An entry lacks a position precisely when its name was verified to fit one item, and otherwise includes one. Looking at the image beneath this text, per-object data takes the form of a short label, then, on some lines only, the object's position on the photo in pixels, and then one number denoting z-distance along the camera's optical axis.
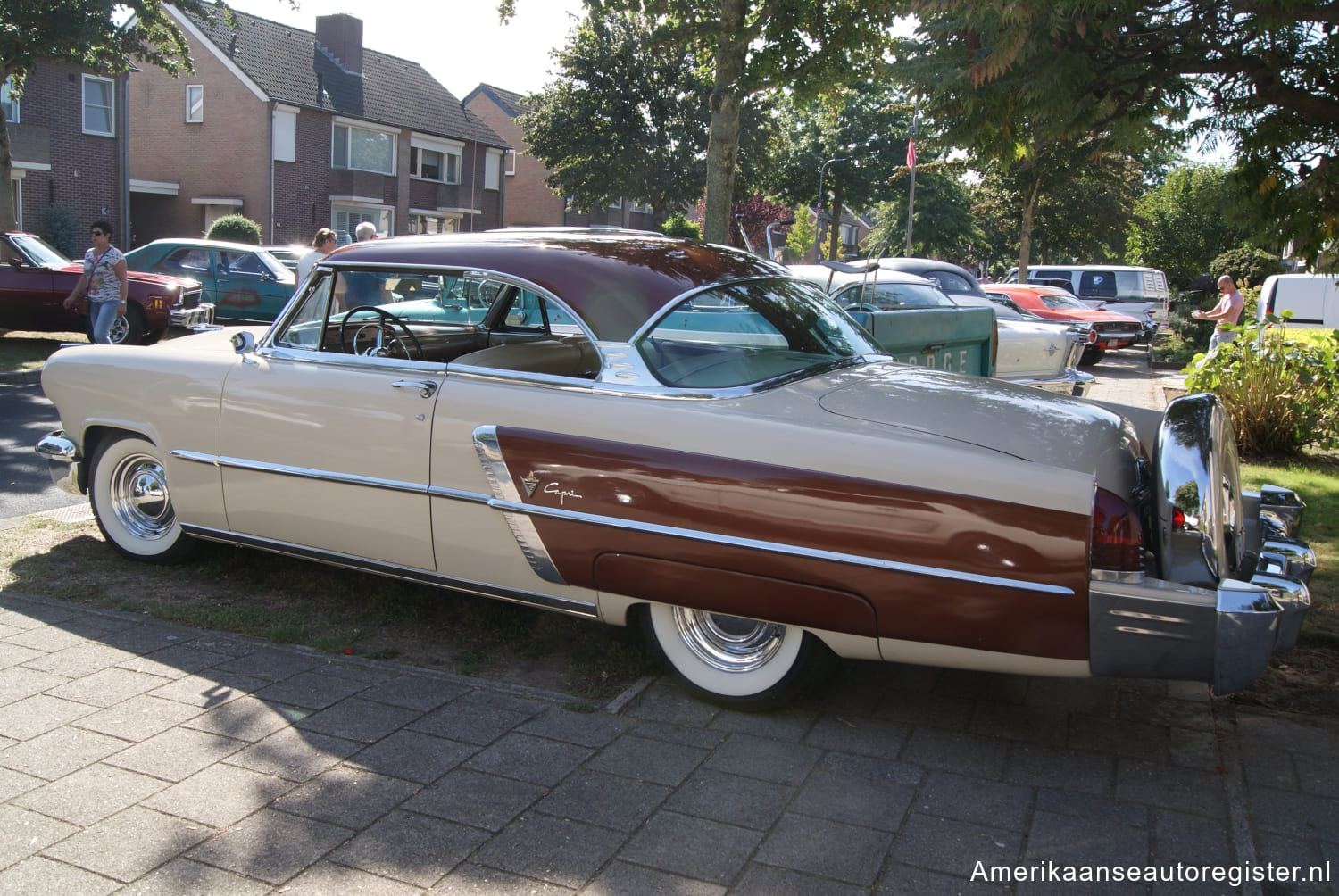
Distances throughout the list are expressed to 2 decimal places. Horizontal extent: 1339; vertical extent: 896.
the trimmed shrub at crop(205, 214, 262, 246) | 27.03
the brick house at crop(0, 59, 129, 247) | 26.48
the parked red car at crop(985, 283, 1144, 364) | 19.50
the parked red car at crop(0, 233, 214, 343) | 13.69
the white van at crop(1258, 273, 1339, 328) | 16.64
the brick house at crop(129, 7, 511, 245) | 33.31
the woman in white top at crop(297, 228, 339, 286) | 9.20
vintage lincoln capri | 3.15
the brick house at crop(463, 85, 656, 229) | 51.03
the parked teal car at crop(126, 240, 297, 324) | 15.80
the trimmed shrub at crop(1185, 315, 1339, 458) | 8.80
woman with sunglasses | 10.83
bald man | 13.20
